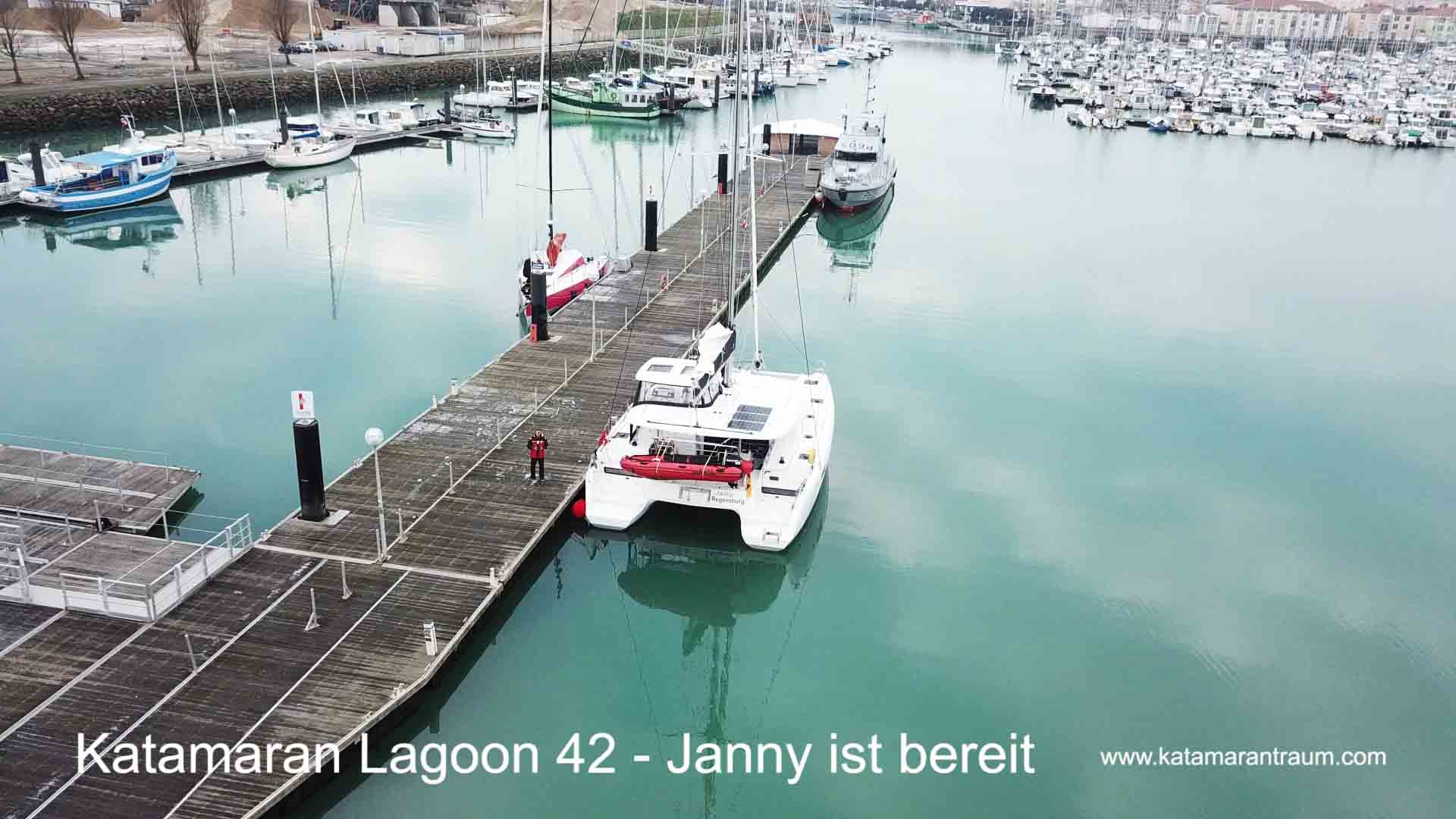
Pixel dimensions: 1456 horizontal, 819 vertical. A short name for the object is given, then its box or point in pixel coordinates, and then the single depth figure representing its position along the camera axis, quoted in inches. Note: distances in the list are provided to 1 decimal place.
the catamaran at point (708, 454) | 927.0
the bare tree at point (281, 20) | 3956.7
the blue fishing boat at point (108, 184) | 1984.5
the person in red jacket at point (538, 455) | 974.4
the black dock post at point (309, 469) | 831.1
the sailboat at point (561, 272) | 1469.0
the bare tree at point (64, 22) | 3144.7
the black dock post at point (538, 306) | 1268.5
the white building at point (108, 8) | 4618.6
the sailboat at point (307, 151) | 2465.6
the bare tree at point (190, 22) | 3262.8
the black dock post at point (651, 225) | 1689.3
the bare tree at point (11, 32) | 2982.3
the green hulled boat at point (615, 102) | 3449.8
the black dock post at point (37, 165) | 2010.3
